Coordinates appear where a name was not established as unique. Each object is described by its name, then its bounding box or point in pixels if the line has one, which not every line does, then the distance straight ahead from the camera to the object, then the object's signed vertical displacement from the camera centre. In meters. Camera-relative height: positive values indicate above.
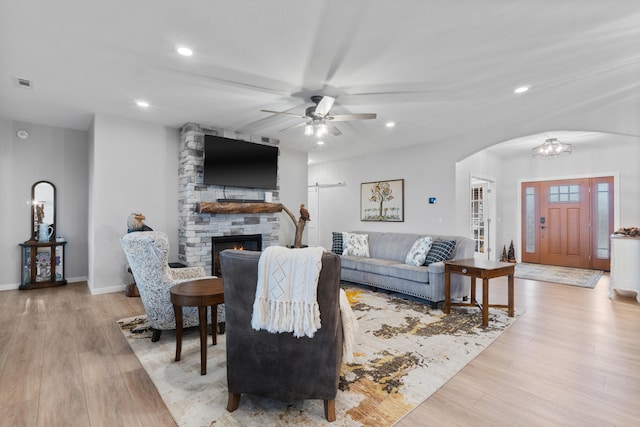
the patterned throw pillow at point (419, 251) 4.40 -0.51
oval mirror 4.85 +0.13
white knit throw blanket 1.64 -0.40
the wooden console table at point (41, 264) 4.68 -0.76
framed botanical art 6.22 +0.31
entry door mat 5.46 -1.11
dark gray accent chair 1.70 -0.74
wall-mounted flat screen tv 4.86 +0.85
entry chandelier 5.70 +1.25
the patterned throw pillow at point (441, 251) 4.25 -0.48
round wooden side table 2.30 -0.63
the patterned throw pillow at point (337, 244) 5.82 -0.53
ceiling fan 3.31 +1.09
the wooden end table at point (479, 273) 3.34 -0.63
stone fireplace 4.77 +0.14
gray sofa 4.00 -0.76
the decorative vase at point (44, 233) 4.80 -0.28
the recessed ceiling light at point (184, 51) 2.60 +1.37
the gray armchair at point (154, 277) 2.64 -0.54
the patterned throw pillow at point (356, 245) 5.48 -0.51
